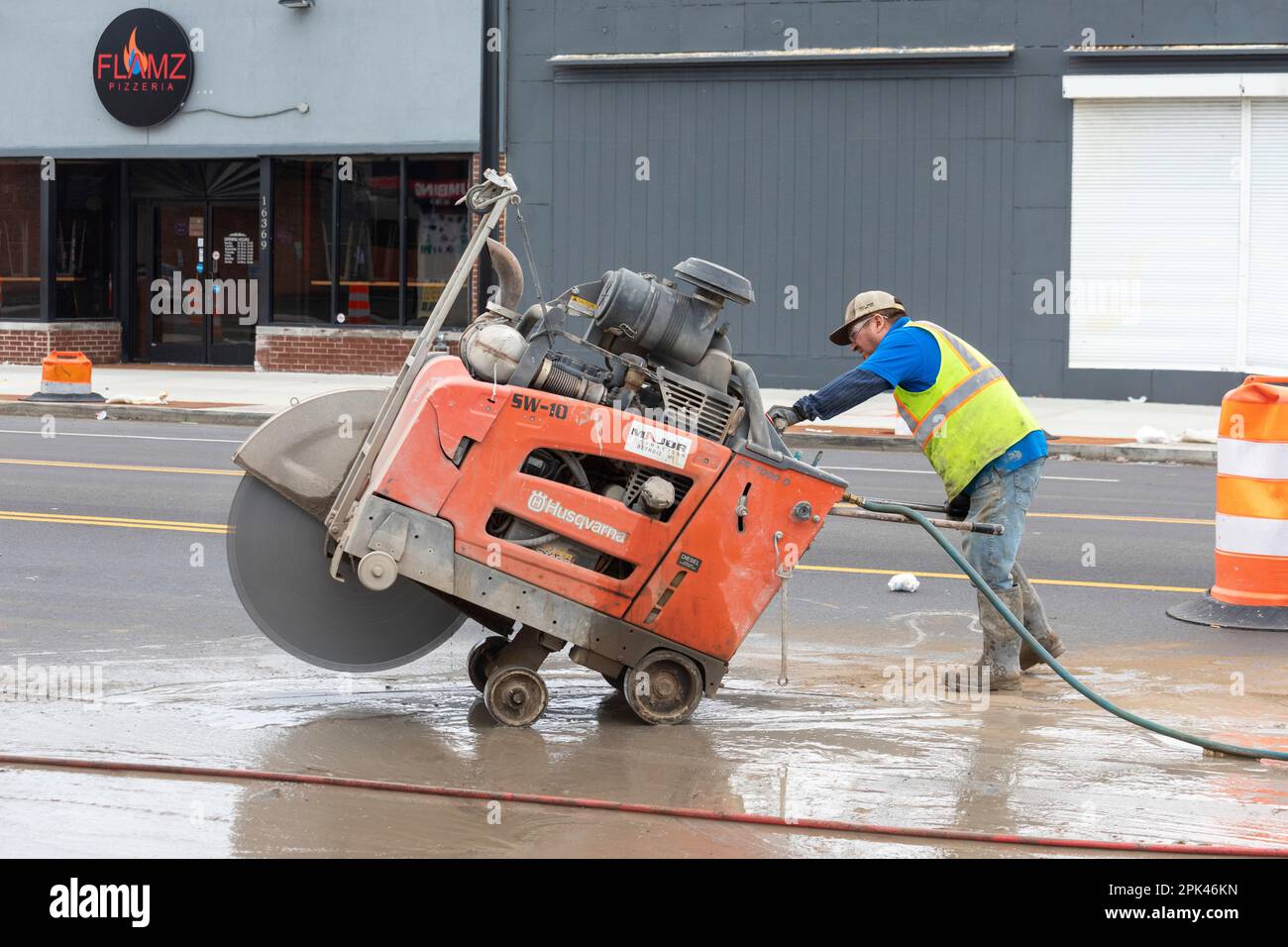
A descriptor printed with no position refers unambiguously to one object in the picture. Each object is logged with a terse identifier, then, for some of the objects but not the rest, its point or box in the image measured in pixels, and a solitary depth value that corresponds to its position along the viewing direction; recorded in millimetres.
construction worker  6871
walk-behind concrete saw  5848
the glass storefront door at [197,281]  24469
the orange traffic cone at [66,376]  19750
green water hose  5785
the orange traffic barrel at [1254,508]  8297
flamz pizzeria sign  23266
